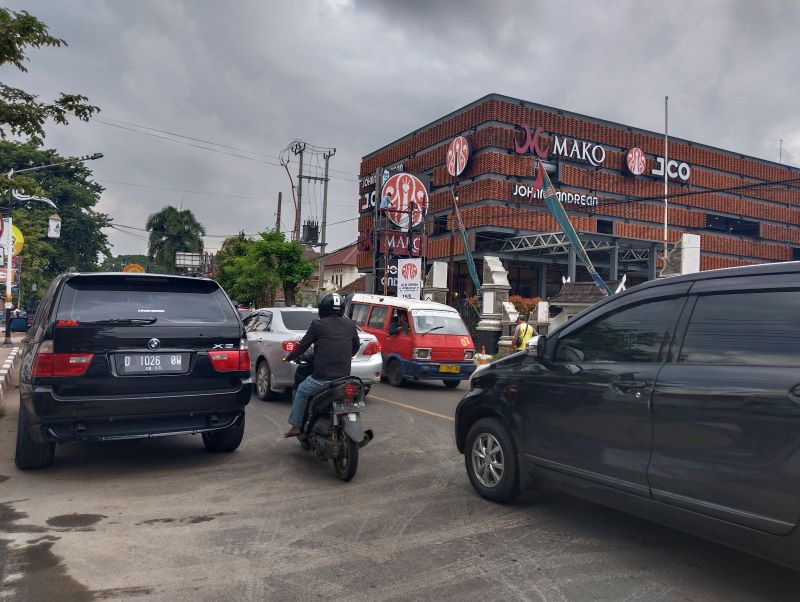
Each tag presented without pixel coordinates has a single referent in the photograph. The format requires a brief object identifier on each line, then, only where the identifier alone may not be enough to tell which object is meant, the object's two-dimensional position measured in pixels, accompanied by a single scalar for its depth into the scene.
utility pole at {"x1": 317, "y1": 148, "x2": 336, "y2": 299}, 40.62
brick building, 33.53
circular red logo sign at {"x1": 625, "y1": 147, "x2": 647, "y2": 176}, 37.44
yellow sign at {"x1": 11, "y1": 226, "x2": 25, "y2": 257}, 23.82
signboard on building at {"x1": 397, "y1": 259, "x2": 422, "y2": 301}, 23.22
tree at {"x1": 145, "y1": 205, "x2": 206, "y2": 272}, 64.06
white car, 10.50
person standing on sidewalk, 16.77
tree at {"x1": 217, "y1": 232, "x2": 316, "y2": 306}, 35.44
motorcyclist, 6.12
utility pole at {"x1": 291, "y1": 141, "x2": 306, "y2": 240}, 47.14
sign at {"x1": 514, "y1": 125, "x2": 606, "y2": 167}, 33.81
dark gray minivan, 3.33
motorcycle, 5.83
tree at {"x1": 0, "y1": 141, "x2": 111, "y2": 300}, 51.75
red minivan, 13.49
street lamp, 20.96
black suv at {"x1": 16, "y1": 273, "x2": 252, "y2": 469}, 5.47
